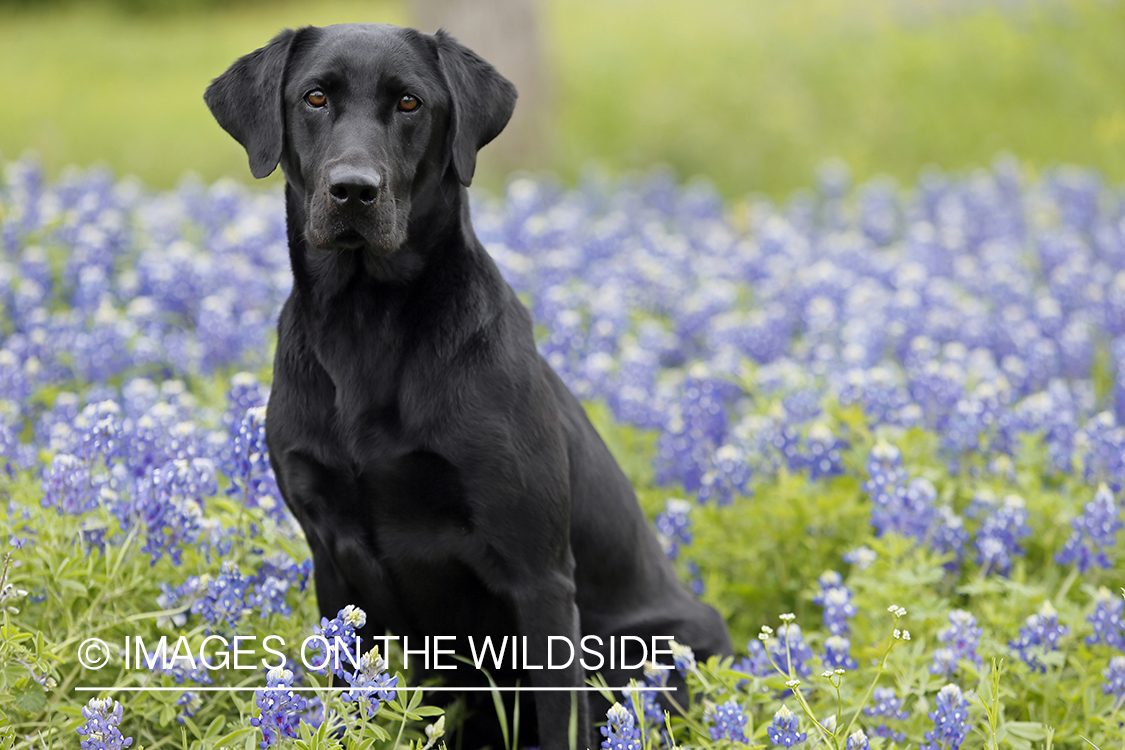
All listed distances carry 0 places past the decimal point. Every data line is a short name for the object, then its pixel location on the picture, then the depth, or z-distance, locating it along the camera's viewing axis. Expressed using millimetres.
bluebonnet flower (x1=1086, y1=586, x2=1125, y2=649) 2708
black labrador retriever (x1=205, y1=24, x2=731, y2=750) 2229
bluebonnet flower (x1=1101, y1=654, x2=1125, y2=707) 2507
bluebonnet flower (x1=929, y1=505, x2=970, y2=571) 3168
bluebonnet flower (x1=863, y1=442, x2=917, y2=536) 3096
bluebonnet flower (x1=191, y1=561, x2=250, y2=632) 2424
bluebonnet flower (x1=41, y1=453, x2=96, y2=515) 2541
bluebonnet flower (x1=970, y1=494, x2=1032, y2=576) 3090
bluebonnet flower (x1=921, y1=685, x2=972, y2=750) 2291
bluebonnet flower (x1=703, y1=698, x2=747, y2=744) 2254
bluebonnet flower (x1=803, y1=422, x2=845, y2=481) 3561
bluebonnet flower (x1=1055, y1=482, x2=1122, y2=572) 3062
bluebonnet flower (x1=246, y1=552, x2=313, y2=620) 2506
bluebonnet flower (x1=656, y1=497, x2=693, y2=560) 3256
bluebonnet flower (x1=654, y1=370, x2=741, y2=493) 3846
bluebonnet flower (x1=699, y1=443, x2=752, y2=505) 3574
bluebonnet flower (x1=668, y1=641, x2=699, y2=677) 2363
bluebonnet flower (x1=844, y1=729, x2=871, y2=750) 1980
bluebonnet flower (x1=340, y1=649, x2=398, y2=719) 1935
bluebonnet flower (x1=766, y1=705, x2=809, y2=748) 2158
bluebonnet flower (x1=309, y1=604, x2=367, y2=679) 1969
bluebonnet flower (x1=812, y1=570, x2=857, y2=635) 2758
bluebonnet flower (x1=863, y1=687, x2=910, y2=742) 2463
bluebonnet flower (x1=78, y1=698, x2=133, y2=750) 2025
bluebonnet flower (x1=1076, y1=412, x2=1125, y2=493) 3555
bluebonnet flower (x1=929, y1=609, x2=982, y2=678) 2545
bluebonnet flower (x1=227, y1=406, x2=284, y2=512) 2584
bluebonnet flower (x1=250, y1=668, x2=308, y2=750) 1998
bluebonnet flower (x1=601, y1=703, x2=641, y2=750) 2160
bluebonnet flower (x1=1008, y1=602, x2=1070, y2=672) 2662
